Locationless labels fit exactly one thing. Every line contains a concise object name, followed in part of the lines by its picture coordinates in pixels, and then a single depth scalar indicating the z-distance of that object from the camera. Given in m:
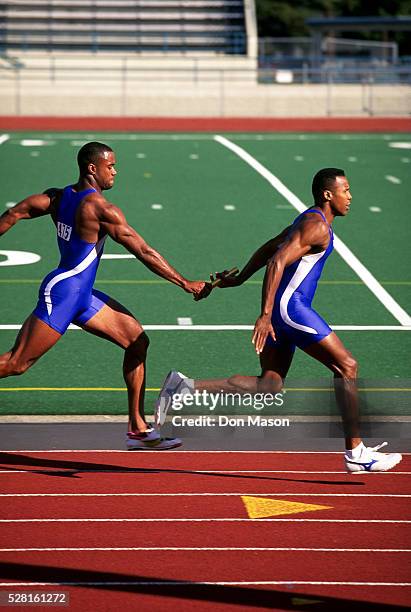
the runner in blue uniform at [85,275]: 17.05
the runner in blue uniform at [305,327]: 16.72
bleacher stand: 93.44
